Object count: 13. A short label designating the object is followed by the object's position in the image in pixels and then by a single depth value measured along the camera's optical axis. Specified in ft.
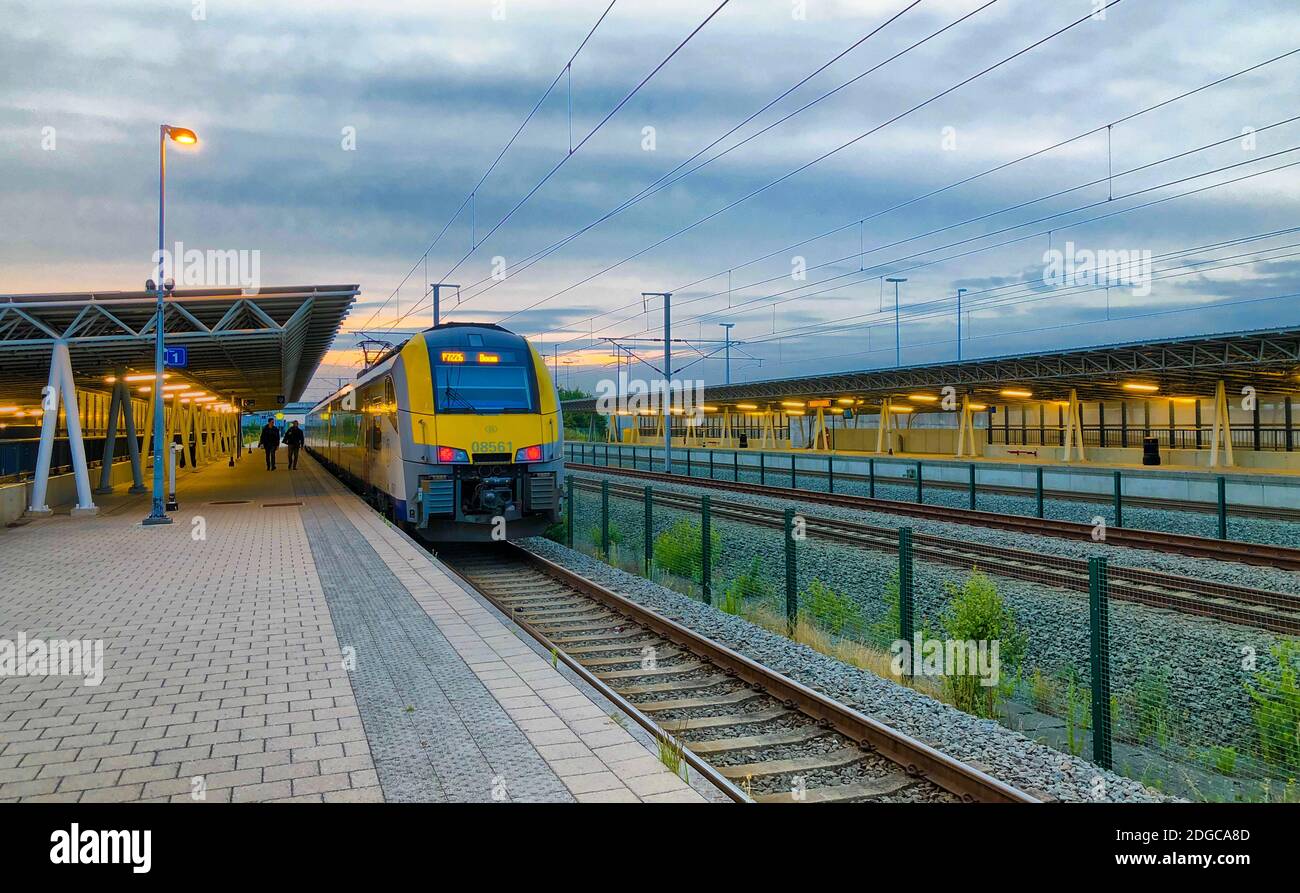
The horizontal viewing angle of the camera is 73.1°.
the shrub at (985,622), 27.81
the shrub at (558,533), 58.19
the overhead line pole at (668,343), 109.29
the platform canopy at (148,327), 55.47
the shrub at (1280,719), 20.98
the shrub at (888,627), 30.53
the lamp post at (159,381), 53.26
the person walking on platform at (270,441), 116.37
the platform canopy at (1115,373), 78.07
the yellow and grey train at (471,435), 42.70
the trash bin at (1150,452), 101.81
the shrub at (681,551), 44.34
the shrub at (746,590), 35.86
